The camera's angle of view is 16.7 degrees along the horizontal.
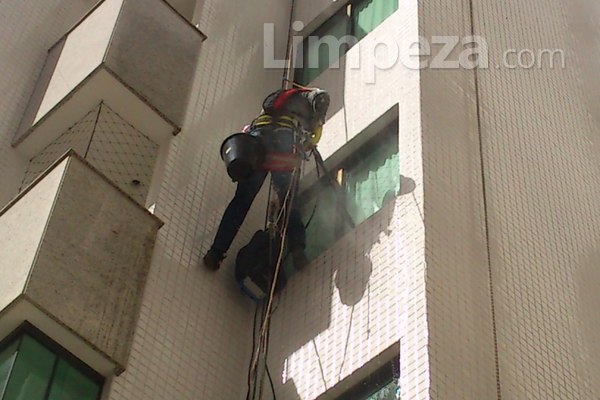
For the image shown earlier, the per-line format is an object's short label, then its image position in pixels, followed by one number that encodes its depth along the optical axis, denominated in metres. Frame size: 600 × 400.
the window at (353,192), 14.51
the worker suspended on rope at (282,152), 14.52
